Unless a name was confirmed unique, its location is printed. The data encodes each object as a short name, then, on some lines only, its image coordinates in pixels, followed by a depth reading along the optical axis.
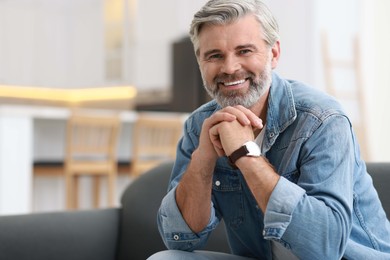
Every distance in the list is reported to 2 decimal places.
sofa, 2.33
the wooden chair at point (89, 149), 5.88
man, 1.80
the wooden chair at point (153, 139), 6.11
